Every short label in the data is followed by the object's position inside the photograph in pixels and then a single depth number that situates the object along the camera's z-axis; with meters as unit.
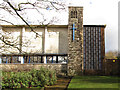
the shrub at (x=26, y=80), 8.66
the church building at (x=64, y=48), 15.09
